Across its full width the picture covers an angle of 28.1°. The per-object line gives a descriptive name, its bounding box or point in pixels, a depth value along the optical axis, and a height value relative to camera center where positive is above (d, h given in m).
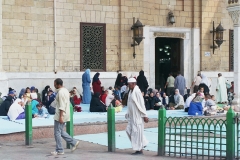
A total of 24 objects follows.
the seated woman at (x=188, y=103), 15.47 -1.31
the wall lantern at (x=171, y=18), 21.38 +1.99
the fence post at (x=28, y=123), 10.40 -1.33
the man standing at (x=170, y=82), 20.76 -0.87
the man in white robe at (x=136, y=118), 9.02 -1.05
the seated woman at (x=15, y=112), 12.95 -1.34
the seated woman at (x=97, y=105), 15.54 -1.39
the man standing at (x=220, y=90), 19.42 -1.12
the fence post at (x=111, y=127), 9.45 -1.28
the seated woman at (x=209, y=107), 14.29 -1.35
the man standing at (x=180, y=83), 20.17 -0.86
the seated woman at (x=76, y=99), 17.48 -1.34
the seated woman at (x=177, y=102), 17.16 -1.43
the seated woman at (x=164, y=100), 17.94 -1.41
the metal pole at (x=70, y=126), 10.12 -1.35
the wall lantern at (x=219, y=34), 21.84 +1.30
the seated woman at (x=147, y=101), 16.84 -1.38
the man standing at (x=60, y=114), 9.05 -0.98
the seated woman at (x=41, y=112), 13.81 -1.44
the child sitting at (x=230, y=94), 19.66 -1.32
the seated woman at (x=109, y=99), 16.48 -1.25
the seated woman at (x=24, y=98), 14.40 -1.09
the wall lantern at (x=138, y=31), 19.92 +1.31
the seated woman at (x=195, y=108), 14.41 -1.37
